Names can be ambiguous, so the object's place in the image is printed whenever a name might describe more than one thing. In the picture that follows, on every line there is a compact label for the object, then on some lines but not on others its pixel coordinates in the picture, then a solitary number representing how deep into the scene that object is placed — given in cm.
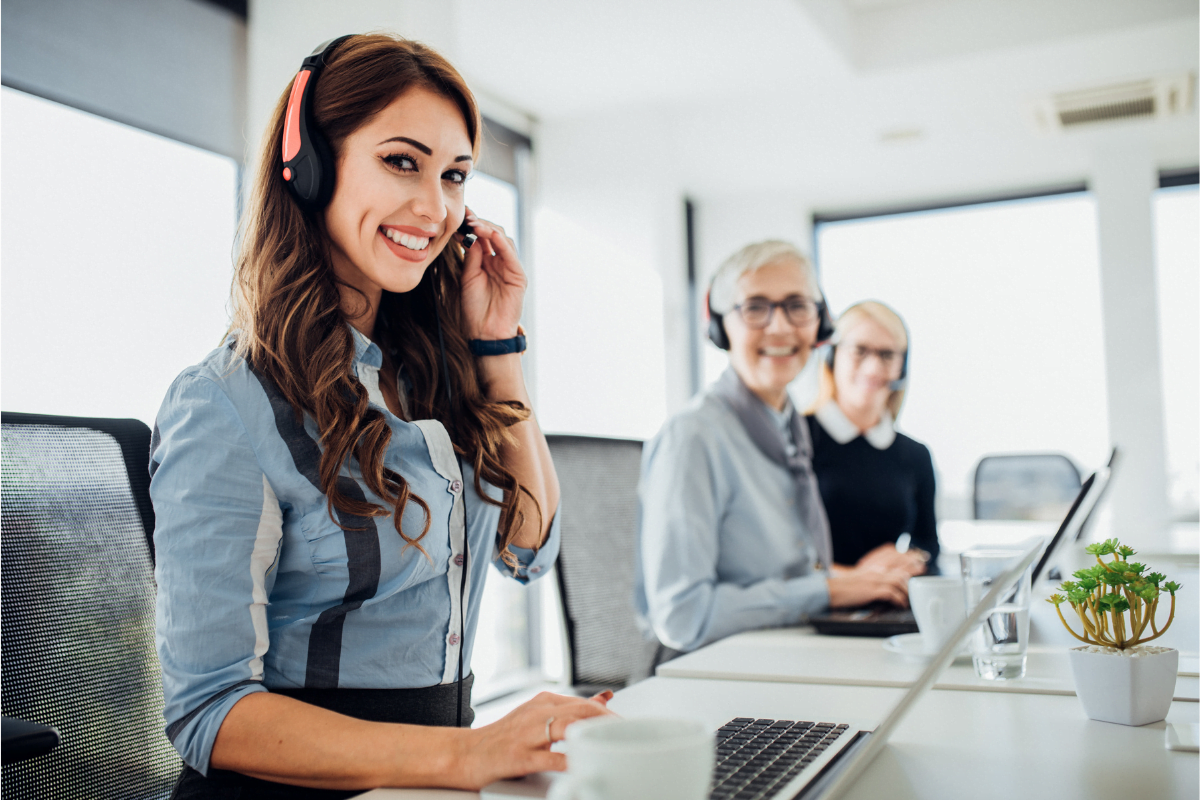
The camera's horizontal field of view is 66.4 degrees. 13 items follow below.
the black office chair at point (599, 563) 169
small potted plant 88
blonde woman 240
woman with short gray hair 167
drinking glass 111
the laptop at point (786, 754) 55
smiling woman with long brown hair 82
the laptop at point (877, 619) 135
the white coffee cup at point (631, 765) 50
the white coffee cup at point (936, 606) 123
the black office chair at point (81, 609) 93
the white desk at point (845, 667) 108
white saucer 126
